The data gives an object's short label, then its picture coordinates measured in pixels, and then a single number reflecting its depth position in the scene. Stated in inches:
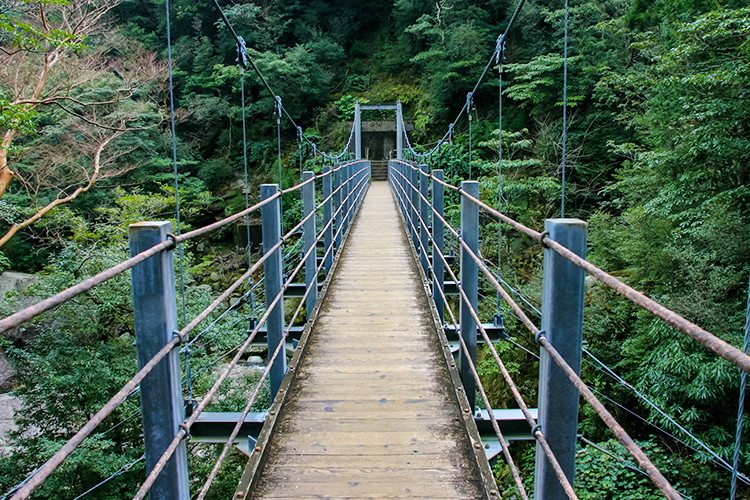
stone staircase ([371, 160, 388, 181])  775.7
